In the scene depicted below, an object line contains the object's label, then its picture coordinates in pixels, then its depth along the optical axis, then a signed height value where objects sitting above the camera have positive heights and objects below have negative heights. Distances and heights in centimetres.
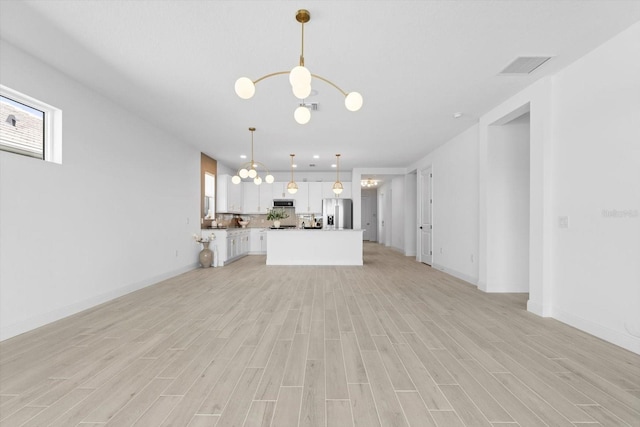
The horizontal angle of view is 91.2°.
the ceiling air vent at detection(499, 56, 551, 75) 320 +160
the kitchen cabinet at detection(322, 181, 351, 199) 1041 +81
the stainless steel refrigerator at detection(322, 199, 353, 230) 1034 +1
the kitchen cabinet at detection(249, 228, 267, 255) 1016 -91
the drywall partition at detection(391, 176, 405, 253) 1082 +6
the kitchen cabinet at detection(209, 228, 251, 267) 759 -77
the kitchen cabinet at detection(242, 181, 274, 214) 1035 +57
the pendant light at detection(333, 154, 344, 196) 844 +74
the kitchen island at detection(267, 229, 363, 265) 774 -81
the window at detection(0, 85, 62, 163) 305 +91
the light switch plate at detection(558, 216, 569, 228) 343 -7
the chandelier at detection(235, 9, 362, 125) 205 +89
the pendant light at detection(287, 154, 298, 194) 805 +70
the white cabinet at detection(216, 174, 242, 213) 890 +54
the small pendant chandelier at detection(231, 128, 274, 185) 611 +80
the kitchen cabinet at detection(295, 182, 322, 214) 1039 +61
